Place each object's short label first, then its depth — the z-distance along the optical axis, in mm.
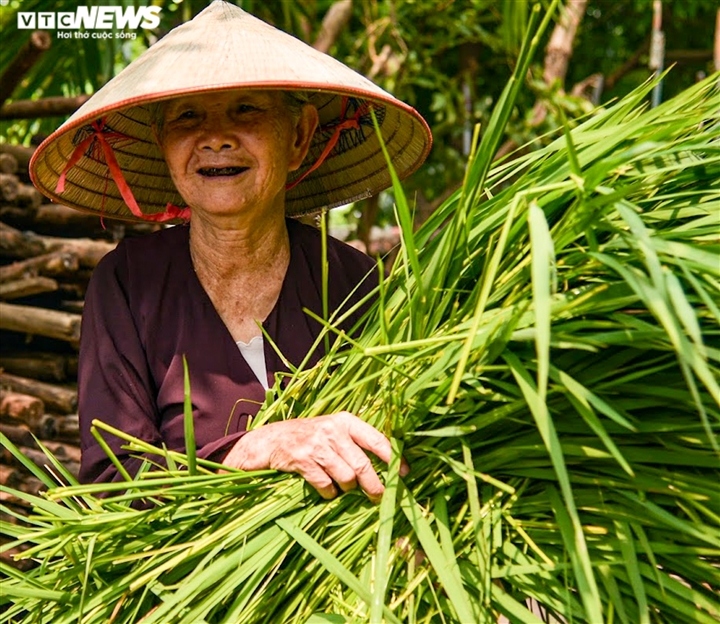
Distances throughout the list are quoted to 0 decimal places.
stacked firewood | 2910
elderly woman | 1520
